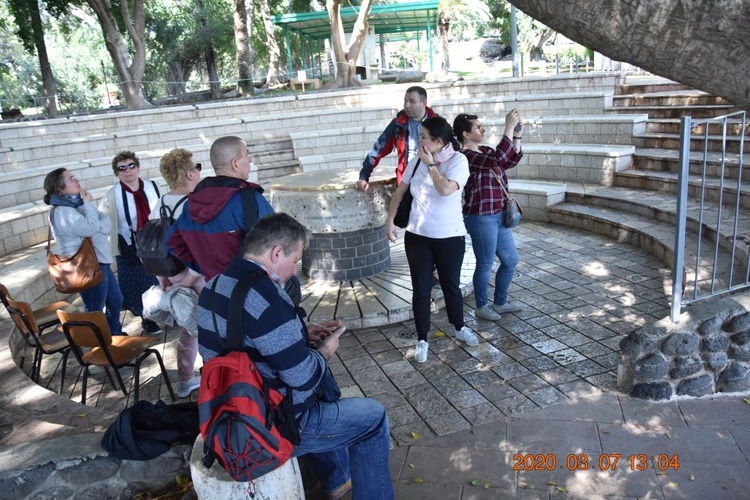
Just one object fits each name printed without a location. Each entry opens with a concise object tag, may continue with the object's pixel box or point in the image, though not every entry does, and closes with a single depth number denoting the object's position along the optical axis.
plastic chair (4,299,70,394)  3.99
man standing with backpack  3.05
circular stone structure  5.19
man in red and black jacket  4.65
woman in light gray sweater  4.46
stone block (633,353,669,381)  3.54
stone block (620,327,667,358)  3.56
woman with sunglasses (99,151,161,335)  4.73
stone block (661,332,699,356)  3.54
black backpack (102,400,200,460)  2.54
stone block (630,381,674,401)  3.55
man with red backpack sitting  2.05
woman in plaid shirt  4.46
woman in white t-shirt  3.86
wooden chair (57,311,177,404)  3.59
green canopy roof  21.91
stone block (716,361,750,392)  3.60
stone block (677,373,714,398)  3.58
